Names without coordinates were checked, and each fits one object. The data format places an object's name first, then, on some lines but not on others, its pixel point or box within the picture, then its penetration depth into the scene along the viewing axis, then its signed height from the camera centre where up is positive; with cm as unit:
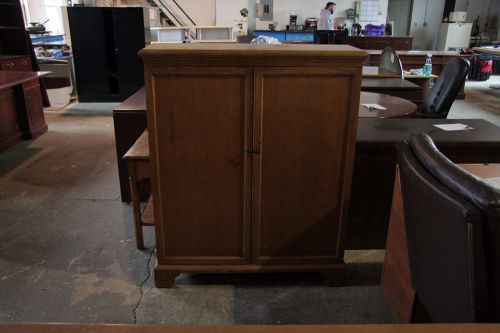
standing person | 911 +9
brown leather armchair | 97 -52
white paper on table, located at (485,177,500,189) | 153 -57
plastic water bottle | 560 -61
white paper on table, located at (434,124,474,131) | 245 -60
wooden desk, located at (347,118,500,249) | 223 -70
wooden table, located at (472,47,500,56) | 758 -49
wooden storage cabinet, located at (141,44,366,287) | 183 -61
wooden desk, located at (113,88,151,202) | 299 -77
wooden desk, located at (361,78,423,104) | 406 -62
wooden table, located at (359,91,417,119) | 294 -62
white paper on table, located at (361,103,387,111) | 314 -62
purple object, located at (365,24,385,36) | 1014 -17
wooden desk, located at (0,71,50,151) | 439 -98
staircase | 1021 +20
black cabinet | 656 -47
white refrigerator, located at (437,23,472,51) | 1105 -32
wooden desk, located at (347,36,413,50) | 841 -37
